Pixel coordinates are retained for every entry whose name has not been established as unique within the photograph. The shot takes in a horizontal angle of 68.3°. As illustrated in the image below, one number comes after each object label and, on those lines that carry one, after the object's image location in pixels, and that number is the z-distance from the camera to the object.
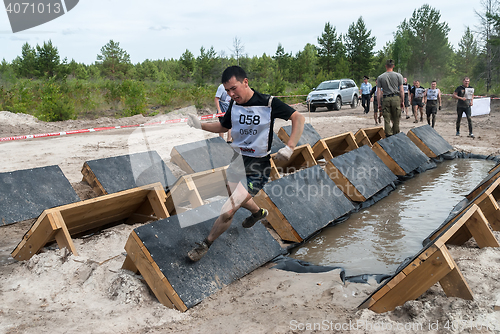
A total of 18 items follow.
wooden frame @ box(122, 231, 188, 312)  3.23
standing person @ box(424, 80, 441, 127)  14.09
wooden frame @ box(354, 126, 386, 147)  9.93
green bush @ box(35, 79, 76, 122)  16.95
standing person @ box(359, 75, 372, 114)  19.92
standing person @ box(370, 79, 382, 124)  14.53
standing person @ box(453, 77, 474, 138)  12.56
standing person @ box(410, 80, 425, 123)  15.88
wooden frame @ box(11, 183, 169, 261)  3.89
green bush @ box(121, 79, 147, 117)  20.30
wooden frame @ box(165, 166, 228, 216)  5.24
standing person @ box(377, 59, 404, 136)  9.70
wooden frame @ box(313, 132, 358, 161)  8.46
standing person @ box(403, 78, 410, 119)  17.46
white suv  23.05
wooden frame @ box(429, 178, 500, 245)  4.37
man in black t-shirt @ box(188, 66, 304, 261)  3.41
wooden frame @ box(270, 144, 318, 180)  7.90
